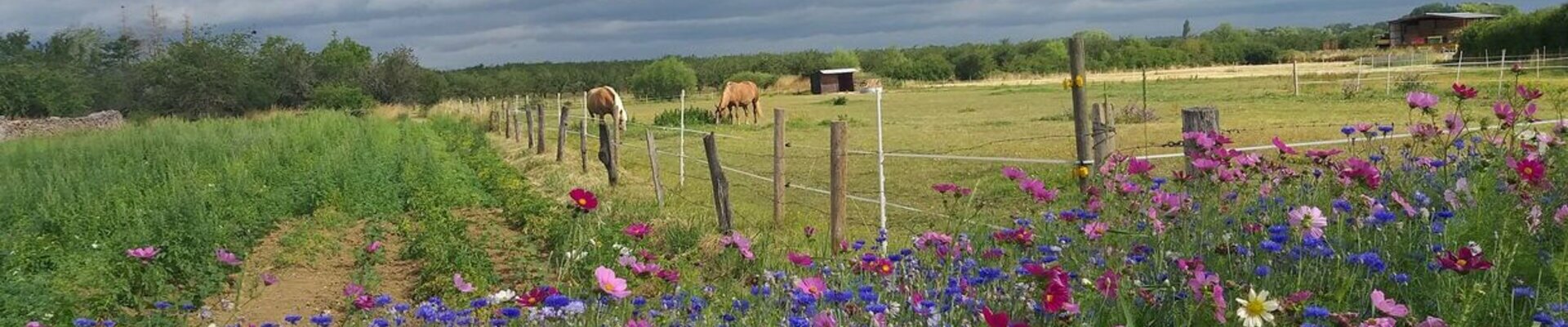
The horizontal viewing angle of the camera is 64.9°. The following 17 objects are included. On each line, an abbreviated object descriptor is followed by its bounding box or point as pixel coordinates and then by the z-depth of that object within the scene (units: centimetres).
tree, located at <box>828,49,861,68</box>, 8273
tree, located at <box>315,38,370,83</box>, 4450
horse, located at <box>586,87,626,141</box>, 2526
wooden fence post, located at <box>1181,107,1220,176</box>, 479
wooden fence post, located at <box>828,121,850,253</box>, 655
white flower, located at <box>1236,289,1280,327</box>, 190
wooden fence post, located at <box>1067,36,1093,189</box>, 583
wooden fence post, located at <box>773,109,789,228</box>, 779
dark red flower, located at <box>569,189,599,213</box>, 262
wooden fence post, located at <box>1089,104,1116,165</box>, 581
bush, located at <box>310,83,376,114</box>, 3997
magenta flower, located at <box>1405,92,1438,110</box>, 331
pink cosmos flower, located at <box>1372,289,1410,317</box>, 194
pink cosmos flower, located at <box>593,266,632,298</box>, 226
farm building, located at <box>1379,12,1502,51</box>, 6128
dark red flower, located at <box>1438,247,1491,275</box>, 218
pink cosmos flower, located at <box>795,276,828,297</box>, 241
